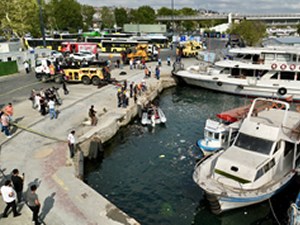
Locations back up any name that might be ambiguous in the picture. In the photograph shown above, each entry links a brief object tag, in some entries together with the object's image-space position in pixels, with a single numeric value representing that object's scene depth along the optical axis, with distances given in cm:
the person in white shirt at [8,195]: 787
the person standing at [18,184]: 855
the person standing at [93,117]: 1585
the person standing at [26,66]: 3127
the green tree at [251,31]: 4816
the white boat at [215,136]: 1372
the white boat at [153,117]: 1869
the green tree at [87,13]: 10888
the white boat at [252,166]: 947
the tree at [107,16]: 11050
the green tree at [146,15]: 12159
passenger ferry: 2384
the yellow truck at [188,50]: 4306
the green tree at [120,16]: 11784
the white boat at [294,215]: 789
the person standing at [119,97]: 1939
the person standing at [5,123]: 1351
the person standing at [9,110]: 1463
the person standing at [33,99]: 1852
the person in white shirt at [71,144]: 1212
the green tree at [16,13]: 4288
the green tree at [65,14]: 8432
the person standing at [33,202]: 768
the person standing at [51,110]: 1617
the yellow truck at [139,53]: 3700
